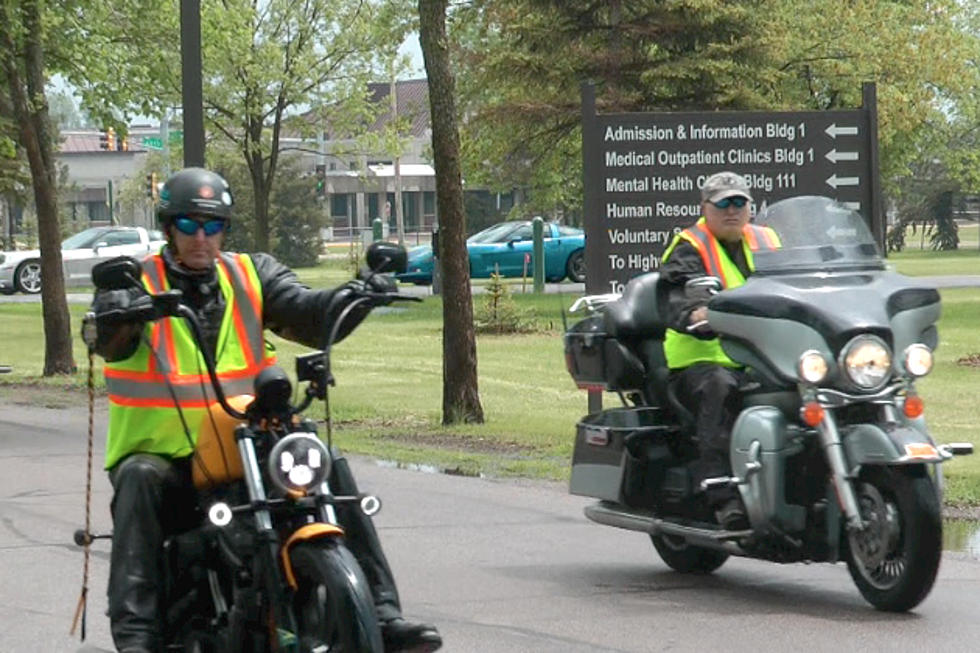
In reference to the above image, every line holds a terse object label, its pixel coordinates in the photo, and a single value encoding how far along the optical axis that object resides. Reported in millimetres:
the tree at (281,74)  48062
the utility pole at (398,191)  61838
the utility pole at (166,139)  50125
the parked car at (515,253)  42250
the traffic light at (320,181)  62812
